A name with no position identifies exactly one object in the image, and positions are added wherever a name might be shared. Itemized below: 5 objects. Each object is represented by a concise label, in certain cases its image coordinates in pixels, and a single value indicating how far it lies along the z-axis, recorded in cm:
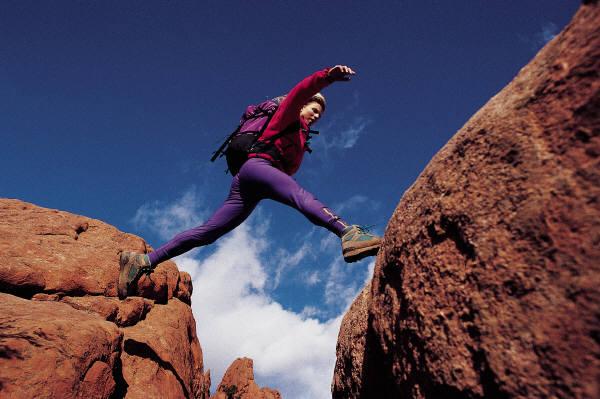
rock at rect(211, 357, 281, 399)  3991
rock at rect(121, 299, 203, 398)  589
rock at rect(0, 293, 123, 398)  363
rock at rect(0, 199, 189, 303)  591
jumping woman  421
